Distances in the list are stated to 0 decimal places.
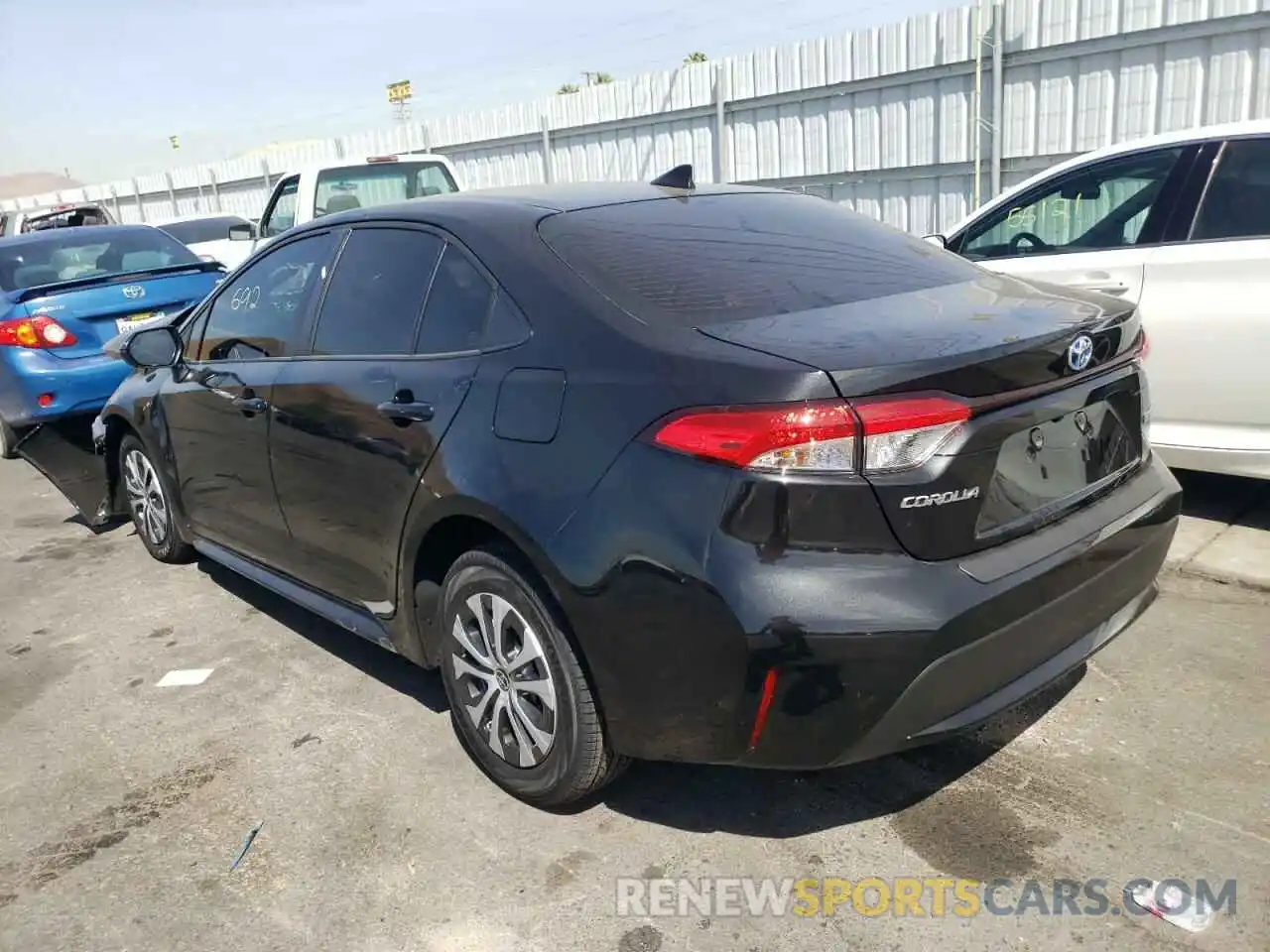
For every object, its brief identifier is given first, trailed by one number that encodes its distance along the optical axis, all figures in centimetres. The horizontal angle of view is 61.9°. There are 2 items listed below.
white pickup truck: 988
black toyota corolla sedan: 230
